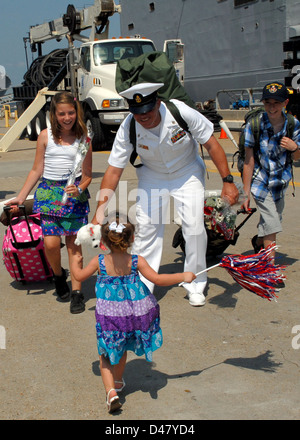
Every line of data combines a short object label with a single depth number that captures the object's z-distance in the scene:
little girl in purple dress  3.35
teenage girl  4.93
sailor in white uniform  4.46
